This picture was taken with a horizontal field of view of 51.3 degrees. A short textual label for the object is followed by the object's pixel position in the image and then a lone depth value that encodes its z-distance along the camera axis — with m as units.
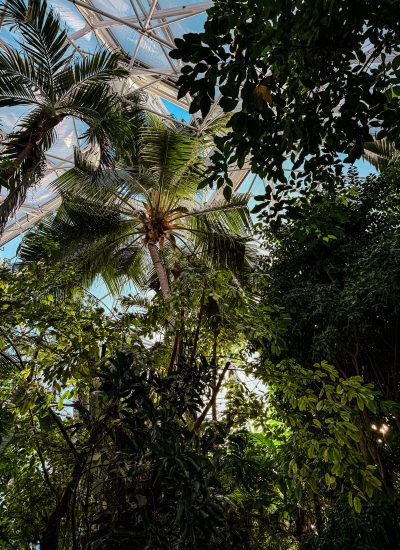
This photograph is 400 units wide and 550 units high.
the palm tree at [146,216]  7.34
